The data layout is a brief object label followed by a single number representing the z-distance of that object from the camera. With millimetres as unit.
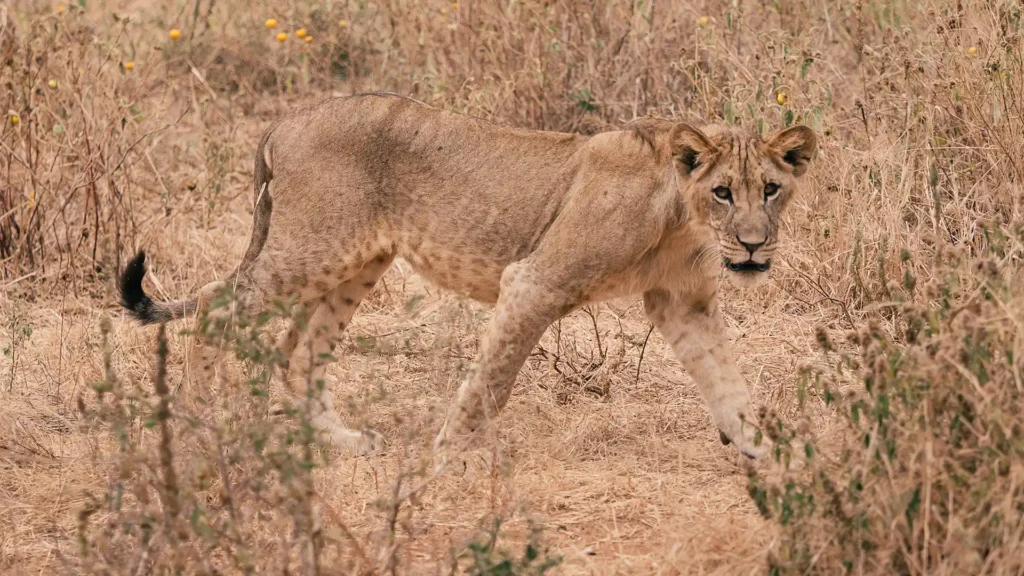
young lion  9523
